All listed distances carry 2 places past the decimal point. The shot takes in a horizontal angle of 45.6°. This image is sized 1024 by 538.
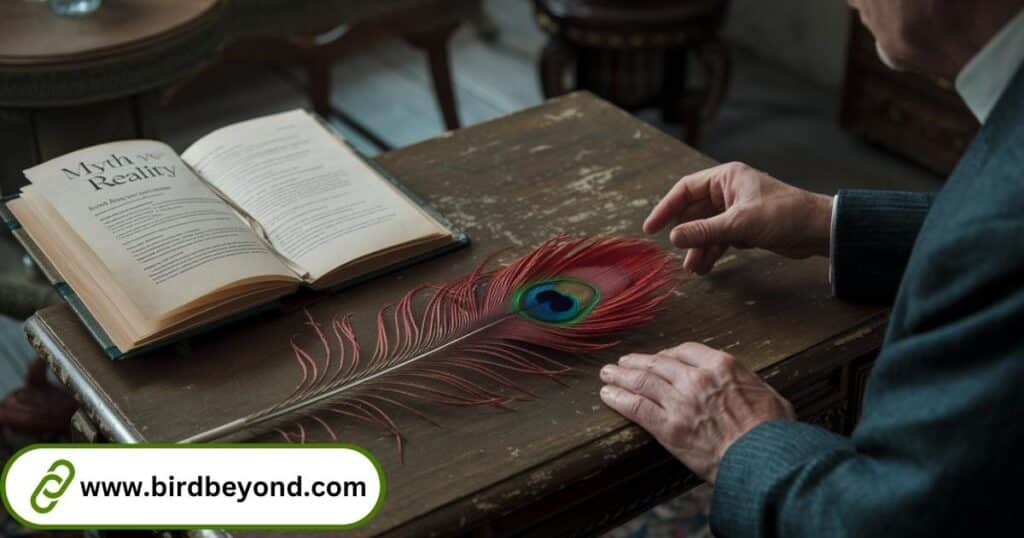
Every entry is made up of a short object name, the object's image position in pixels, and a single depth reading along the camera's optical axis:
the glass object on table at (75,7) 2.34
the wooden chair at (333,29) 3.23
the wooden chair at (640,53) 3.29
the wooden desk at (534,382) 1.20
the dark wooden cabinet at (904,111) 3.36
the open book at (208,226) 1.39
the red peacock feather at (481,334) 1.29
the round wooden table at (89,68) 2.20
